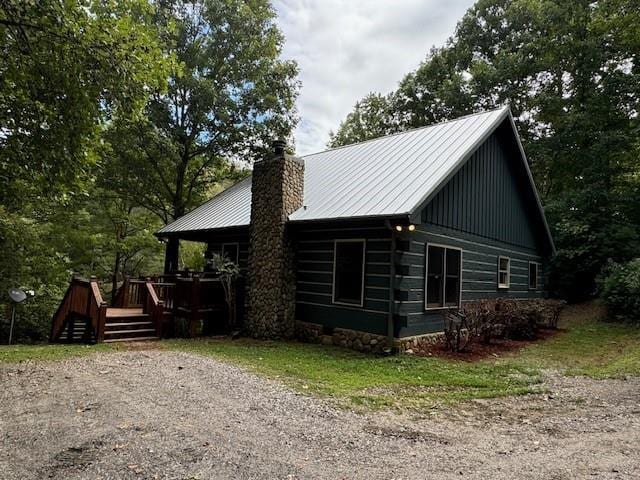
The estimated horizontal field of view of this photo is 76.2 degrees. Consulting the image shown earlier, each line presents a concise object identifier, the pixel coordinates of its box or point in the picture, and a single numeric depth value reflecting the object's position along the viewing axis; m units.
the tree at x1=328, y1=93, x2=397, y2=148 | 29.12
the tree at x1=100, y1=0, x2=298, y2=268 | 17.31
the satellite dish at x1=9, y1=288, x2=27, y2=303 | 10.38
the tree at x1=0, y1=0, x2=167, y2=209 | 5.96
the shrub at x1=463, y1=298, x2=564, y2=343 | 9.52
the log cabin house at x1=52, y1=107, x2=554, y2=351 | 8.62
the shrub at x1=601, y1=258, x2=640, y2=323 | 12.69
